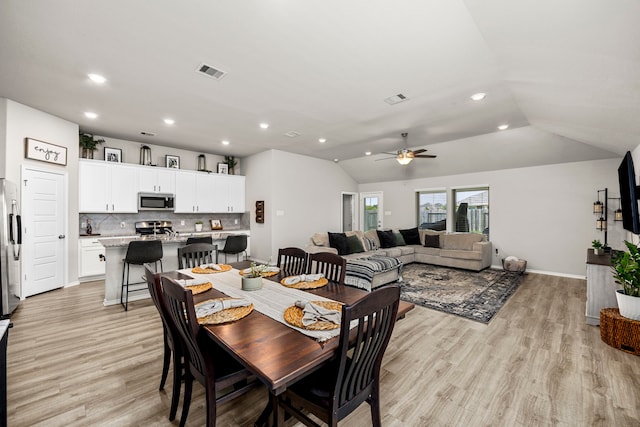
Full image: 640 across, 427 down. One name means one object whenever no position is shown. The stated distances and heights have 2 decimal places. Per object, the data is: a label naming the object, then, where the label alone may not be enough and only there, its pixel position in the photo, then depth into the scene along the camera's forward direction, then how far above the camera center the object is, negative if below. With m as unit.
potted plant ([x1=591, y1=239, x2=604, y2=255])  3.91 -0.53
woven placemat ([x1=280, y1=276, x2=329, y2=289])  2.14 -0.57
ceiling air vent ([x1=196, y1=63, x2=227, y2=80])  2.93 +1.55
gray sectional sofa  5.82 -0.86
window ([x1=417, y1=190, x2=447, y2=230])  7.57 +0.11
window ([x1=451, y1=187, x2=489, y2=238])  6.96 +0.08
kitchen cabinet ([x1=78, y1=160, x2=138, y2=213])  5.13 +0.47
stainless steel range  6.00 -0.35
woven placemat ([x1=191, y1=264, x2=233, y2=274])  2.68 -0.58
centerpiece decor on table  2.09 -0.52
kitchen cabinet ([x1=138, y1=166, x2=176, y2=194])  5.82 +0.69
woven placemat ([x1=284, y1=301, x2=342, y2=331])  1.42 -0.59
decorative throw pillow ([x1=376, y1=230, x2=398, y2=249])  6.73 -0.66
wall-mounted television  3.31 +0.25
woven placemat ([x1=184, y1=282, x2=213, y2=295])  2.06 -0.58
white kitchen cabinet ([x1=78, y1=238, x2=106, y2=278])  5.01 -0.88
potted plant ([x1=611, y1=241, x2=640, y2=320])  2.61 -0.67
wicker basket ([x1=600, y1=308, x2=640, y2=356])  2.56 -1.14
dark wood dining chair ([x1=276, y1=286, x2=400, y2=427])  1.22 -0.82
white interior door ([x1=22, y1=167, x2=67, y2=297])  4.13 -0.31
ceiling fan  5.02 +1.06
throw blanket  4.34 -0.94
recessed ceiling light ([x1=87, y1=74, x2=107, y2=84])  3.10 +1.54
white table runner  1.42 -0.61
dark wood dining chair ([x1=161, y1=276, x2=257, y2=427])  1.38 -0.86
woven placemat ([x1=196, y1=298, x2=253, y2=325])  1.50 -0.60
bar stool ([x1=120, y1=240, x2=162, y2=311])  3.70 -0.61
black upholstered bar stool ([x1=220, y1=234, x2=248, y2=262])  4.80 -0.59
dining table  1.08 -0.62
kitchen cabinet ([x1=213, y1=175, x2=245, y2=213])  6.95 +0.48
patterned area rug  3.76 -1.30
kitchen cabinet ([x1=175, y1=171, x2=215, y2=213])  6.33 +0.46
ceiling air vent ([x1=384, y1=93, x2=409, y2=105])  3.65 +1.56
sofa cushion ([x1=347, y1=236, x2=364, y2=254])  5.79 -0.70
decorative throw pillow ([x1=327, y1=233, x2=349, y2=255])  5.64 -0.64
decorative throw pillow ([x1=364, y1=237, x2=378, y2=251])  6.31 -0.75
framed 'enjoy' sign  4.12 +0.95
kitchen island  3.86 -0.88
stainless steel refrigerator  3.13 -0.40
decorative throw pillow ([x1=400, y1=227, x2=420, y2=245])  7.21 -0.62
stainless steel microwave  5.83 +0.21
